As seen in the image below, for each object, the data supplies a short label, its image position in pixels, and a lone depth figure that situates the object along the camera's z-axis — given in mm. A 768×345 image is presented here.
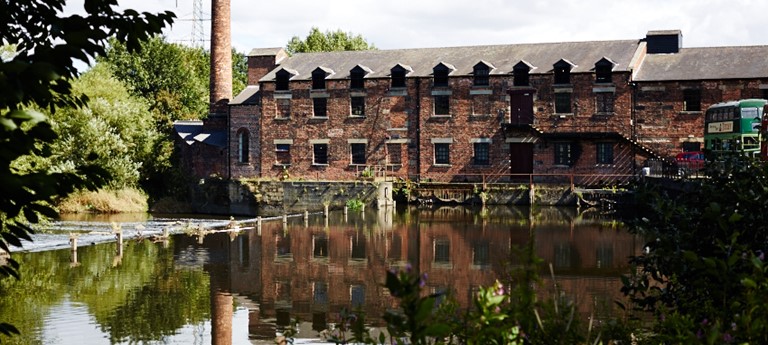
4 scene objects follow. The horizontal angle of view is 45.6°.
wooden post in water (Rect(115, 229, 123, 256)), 27317
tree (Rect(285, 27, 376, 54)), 76250
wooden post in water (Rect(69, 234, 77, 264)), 25434
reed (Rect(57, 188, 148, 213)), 43094
